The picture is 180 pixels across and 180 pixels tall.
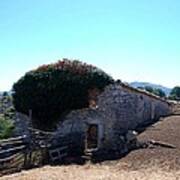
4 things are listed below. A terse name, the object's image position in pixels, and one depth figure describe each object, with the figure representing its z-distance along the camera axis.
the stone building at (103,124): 12.15
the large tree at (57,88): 12.43
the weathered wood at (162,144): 11.61
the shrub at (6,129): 13.20
